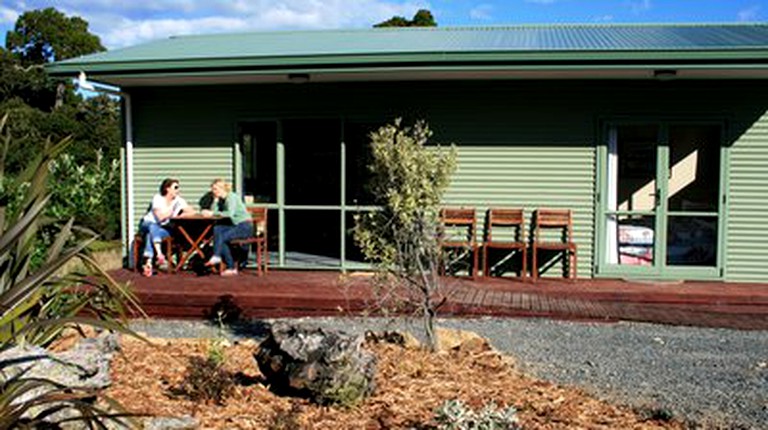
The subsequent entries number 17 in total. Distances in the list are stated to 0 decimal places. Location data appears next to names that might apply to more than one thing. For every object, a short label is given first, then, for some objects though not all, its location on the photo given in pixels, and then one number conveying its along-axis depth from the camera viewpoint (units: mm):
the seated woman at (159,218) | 8914
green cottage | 8344
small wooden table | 8800
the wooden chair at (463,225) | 8953
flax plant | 2666
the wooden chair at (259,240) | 8883
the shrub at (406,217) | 4898
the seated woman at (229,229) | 8680
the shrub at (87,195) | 12273
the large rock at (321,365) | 3893
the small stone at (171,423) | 3414
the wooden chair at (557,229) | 8789
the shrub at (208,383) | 3939
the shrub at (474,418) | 3117
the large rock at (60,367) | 3111
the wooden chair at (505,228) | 8953
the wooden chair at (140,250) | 8981
